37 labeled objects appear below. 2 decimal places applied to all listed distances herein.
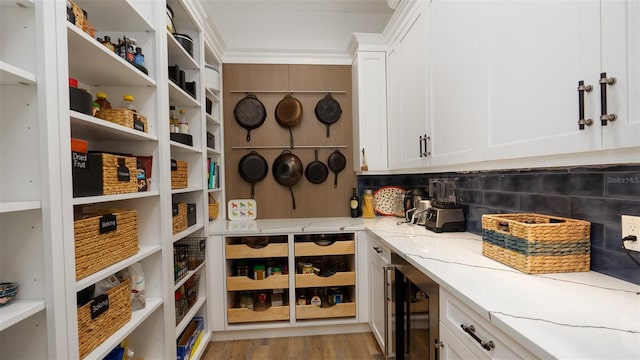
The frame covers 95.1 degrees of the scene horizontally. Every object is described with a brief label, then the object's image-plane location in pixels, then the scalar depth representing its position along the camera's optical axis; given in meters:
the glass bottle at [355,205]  2.71
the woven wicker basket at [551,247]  1.08
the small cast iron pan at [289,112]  2.72
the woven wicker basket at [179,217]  1.65
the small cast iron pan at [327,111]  2.78
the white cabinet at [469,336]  0.78
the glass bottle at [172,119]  1.80
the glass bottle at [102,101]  1.24
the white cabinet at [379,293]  1.80
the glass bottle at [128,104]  1.32
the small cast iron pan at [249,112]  2.72
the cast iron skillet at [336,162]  2.80
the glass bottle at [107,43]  1.18
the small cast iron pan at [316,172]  2.79
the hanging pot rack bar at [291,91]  2.74
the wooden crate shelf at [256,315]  2.25
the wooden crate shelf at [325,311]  2.29
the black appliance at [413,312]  1.21
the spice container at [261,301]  2.35
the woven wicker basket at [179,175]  1.68
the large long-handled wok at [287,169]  2.71
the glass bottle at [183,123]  1.88
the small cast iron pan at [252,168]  2.72
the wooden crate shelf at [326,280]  2.28
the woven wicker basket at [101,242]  0.97
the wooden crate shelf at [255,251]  2.25
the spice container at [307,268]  2.35
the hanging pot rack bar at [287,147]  2.74
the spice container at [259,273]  2.27
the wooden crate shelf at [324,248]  2.29
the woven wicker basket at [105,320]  0.98
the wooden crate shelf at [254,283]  2.25
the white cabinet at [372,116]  2.52
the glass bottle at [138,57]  1.33
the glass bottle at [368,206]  2.69
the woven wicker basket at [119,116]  1.19
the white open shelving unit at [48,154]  0.79
